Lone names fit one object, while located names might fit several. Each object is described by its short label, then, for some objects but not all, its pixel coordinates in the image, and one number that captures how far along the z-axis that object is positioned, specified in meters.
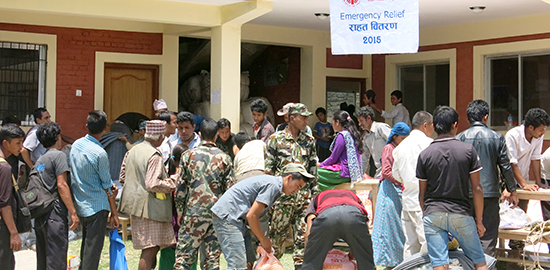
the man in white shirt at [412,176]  6.27
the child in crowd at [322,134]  12.76
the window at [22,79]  10.93
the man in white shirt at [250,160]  6.86
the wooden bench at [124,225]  8.48
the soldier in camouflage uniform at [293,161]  6.18
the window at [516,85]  11.39
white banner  7.54
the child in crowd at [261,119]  7.90
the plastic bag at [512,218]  6.54
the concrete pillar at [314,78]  13.23
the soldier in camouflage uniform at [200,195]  5.74
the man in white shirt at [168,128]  8.08
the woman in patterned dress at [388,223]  6.65
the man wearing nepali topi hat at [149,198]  6.00
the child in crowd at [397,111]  12.29
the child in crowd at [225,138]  8.02
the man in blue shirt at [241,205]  5.13
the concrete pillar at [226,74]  10.15
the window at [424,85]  12.83
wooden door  11.83
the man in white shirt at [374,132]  8.61
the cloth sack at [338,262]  5.44
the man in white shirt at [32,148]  8.82
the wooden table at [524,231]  6.27
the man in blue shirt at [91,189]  5.96
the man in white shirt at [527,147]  6.51
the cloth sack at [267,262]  5.26
